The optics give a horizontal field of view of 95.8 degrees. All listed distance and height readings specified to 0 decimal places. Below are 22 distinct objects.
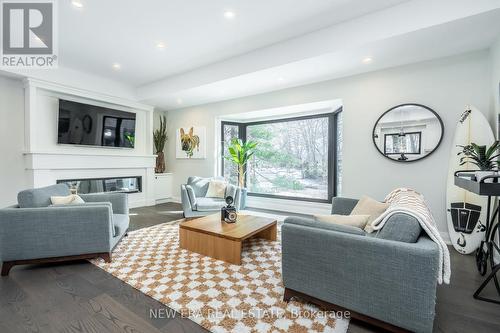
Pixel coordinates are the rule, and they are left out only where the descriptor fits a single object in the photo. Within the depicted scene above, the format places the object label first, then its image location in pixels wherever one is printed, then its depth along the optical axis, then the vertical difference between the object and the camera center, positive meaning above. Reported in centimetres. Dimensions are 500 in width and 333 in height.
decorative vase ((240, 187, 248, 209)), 439 -68
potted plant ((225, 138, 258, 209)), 517 +21
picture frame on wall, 576 +54
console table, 163 -20
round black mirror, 323 +47
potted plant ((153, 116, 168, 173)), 631 +46
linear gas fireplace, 470 -51
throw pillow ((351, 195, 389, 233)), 211 -46
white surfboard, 276 -46
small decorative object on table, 305 -68
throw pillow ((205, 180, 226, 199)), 451 -53
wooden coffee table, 252 -85
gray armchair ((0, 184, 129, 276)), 221 -71
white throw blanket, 142 -39
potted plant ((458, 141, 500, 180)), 243 +11
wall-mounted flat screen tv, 445 +78
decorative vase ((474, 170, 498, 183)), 169 -7
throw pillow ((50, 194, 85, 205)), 255 -44
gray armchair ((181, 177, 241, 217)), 404 -74
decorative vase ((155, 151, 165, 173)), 630 -2
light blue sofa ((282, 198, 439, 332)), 134 -70
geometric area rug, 161 -112
